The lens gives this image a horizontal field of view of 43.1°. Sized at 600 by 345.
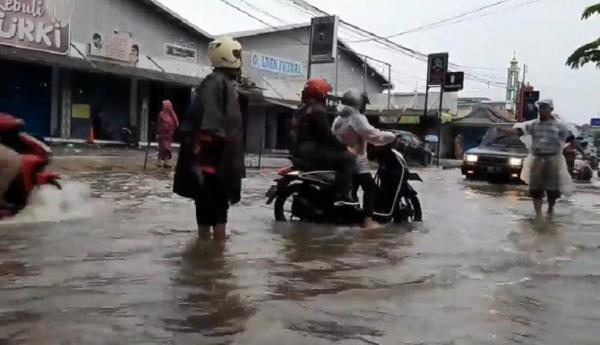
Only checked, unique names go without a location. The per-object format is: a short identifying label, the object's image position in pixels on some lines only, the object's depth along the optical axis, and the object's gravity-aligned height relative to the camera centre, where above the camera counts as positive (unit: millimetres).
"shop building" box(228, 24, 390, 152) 35688 +3561
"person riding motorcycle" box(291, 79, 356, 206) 7434 +7
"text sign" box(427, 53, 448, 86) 33438 +3515
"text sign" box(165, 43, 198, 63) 31766 +3474
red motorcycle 6883 -338
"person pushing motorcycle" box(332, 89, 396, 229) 7781 +82
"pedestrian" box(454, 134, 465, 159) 44156 +263
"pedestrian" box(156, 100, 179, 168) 16203 +97
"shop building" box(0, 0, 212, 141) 25047 +2360
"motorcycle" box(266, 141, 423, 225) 7742 -553
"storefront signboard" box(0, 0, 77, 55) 23953 +3327
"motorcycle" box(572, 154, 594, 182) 23859 -413
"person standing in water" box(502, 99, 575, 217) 9836 +15
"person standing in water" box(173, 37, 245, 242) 5574 -24
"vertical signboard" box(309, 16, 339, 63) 28906 +3964
